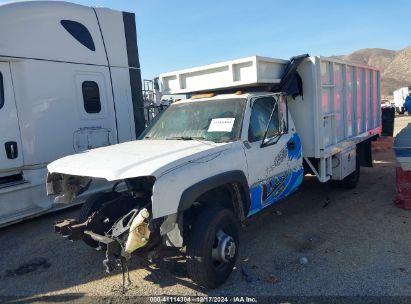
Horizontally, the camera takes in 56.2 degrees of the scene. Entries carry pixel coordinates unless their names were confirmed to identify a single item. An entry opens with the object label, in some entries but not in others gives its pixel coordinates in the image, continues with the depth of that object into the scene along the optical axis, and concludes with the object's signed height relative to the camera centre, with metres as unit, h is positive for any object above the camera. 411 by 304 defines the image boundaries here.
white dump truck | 3.56 -0.66
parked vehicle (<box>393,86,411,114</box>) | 33.06 -1.19
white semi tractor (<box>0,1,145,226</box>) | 6.00 +0.32
